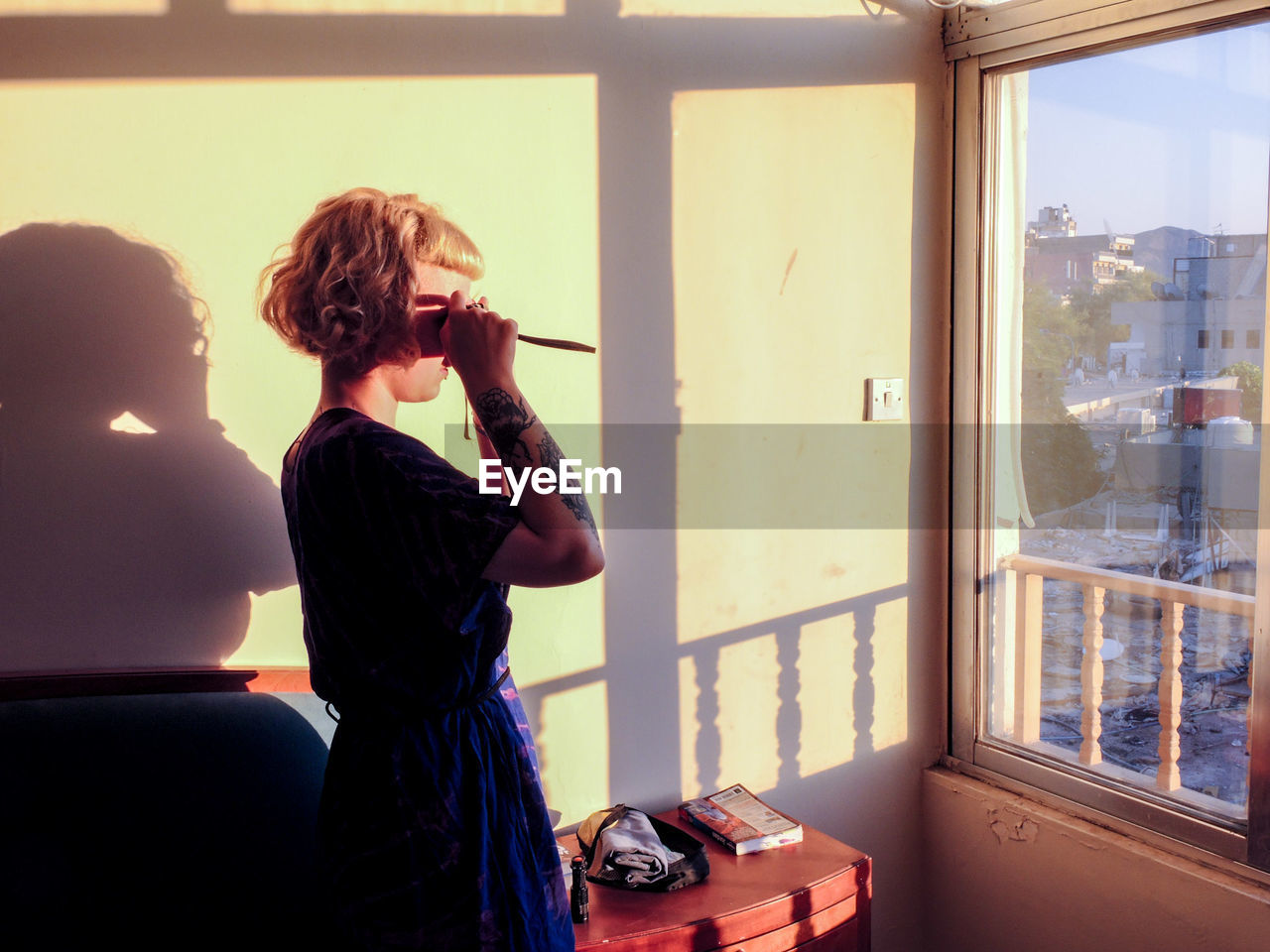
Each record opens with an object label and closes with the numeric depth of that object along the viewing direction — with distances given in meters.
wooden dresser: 1.56
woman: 1.06
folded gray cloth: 1.67
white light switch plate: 2.21
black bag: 1.67
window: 1.85
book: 1.82
